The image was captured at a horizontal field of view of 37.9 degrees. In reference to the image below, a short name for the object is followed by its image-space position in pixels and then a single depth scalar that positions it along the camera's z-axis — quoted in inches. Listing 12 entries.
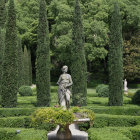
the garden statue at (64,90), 407.6
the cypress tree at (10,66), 591.5
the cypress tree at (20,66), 1167.4
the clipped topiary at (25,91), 923.4
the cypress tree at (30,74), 1424.3
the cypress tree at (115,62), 619.5
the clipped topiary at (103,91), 833.5
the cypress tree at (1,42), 901.2
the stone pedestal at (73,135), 343.6
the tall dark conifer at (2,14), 1521.9
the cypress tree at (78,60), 639.1
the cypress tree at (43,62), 623.2
